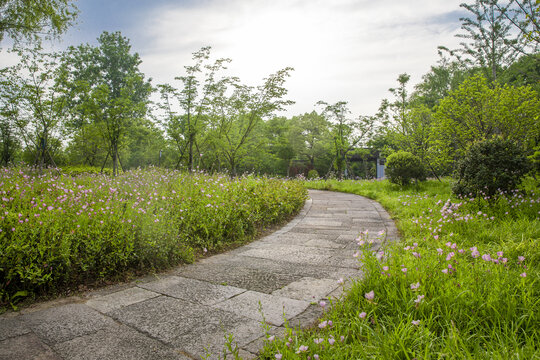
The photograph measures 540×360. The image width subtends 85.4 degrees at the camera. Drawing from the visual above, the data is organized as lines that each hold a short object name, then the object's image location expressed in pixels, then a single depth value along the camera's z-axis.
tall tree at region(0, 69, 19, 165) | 10.86
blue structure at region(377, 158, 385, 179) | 27.38
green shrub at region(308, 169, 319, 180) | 19.24
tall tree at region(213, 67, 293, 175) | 11.80
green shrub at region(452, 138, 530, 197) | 5.19
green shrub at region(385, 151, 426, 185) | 9.24
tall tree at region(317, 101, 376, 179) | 16.56
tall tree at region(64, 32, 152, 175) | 10.34
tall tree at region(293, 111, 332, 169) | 27.42
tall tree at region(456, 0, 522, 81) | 16.36
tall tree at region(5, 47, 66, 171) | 10.95
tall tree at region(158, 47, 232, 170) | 10.90
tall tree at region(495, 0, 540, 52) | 4.70
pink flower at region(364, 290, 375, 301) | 1.71
